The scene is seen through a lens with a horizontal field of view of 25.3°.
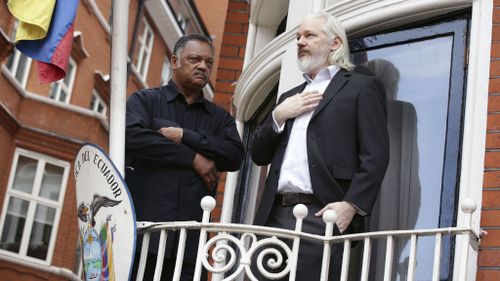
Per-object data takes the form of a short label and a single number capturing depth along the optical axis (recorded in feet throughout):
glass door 19.84
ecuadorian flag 19.95
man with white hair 17.56
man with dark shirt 19.48
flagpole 18.84
